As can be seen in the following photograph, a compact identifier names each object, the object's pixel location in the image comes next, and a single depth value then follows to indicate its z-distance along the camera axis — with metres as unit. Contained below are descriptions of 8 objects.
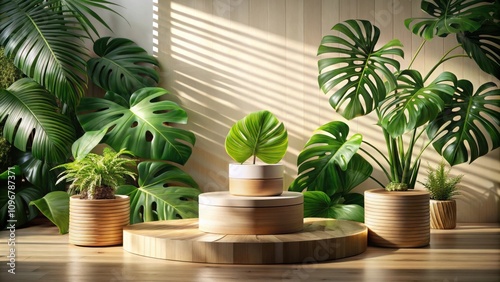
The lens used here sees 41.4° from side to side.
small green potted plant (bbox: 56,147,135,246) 4.56
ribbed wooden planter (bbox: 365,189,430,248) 4.53
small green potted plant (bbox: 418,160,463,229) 5.53
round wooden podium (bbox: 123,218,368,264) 3.98
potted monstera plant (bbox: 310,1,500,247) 4.53
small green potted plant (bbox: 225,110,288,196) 5.07
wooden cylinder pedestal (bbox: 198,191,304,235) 4.30
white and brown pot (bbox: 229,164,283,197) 4.46
